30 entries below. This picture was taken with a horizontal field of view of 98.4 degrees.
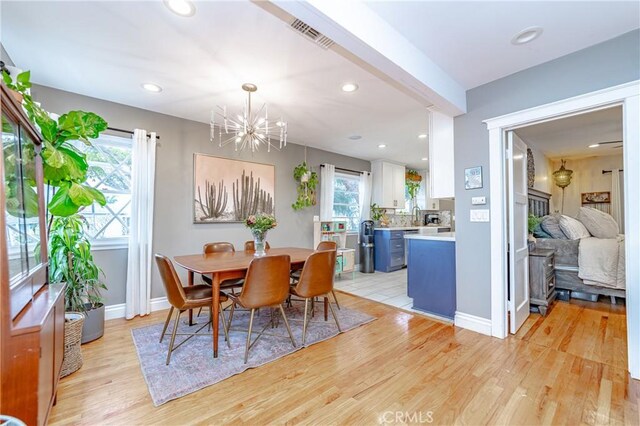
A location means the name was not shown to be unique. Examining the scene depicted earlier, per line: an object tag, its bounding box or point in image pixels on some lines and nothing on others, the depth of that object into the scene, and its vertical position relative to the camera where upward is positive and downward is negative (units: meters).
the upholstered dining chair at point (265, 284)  2.12 -0.55
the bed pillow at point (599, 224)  3.77 -0.10
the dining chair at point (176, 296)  2.07 -0.64
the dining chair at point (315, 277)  2.41 -0.55
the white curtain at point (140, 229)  3.08 -0.15
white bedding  3.19 -0.54
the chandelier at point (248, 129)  2.73 +1.19
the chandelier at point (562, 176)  5.61 +0.82
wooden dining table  2.13 -0.42
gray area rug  1.85 -1.11
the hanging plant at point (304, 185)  4.67 +0.54
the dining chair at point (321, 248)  3.19 -0.38
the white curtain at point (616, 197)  5.23 +0.38
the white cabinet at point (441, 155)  3.00 +0.68
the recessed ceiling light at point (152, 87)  2.70 +1.28
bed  3.41 -0.65
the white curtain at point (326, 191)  5.13 +0.47
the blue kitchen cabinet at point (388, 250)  5.56 -0.70
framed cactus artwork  3.70 +0.39
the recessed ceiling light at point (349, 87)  2.68 +1.28
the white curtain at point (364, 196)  5.87 +0.43
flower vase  2.88 -0.28
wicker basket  1.93 -0.94
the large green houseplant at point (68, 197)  1.85 +0.14
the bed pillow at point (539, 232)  3.96 -0.23
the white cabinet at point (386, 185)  5.97 +0.68
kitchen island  2.96 -0.65
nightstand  3.07 -0.71
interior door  2.59 -0.17
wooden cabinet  1.02 -0.36
